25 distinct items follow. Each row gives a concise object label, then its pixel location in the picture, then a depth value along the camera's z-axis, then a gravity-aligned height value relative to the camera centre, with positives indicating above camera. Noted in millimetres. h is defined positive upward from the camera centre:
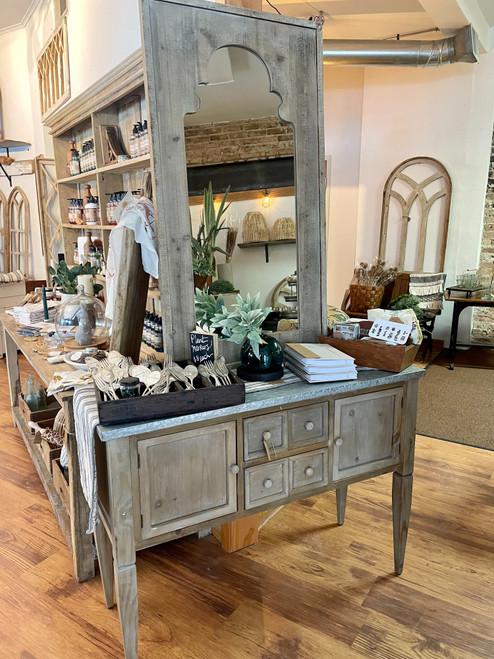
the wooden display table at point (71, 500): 1882 -1123
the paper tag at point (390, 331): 1804 -371
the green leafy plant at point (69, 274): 2951 -256
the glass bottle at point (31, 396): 2965 -990
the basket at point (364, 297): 5305 -704
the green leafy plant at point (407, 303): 4781 -710
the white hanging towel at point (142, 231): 1838 +4
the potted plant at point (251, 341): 1710 -385
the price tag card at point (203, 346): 1693 -398
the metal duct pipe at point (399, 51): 4613 +1704
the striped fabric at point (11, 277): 5188 -478
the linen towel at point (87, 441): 1445 -636
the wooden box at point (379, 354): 1757 -447
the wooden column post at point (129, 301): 1915 -283
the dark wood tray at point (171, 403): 1366 -493
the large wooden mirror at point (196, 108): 1646 +434
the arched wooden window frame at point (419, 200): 5582 +373
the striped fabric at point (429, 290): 5113 -614
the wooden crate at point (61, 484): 2166 -1144
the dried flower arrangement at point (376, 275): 5562 -491
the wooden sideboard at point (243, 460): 1422 -740
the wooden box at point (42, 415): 2785 -1054
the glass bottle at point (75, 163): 3752 +527
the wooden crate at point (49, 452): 2422 -1099
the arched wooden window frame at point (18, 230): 5598 +26
